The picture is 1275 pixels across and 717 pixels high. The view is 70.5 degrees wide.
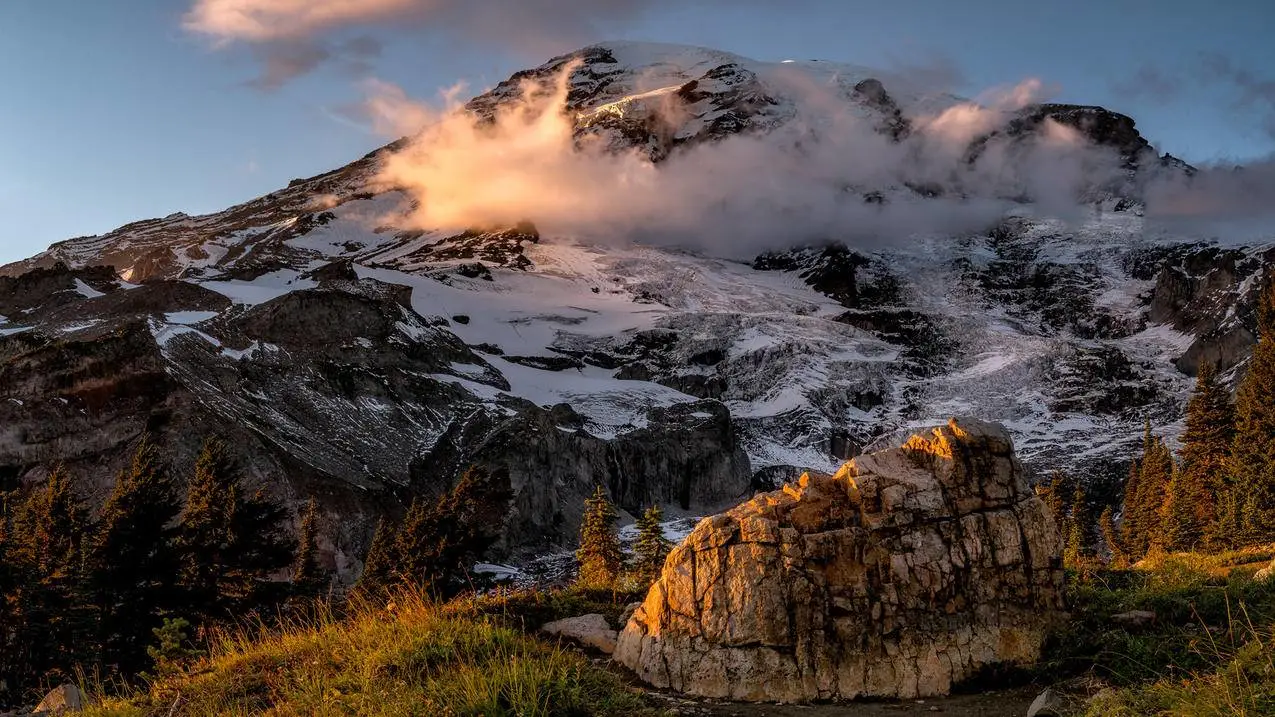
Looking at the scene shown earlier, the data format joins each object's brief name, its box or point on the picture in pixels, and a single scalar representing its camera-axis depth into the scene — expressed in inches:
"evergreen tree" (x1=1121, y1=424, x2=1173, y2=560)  2121.1
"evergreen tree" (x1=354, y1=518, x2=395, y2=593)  1307.1
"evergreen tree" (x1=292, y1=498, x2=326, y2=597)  1252.5
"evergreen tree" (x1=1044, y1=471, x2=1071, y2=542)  2202.9
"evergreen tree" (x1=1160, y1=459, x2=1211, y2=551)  1587.1
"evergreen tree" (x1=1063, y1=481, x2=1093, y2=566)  1969.0
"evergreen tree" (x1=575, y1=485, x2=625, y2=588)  1296.8
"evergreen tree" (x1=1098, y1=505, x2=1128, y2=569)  2481.9
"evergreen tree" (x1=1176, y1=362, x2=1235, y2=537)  1624.0
